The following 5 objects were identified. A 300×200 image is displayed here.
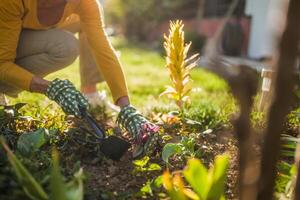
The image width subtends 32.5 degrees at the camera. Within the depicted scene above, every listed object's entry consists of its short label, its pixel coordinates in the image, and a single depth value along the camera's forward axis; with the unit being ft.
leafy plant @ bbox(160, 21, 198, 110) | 9.87
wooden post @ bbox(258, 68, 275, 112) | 10.36
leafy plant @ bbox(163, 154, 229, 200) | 5.26
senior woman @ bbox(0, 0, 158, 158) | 8.46
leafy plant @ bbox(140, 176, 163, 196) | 6.40
